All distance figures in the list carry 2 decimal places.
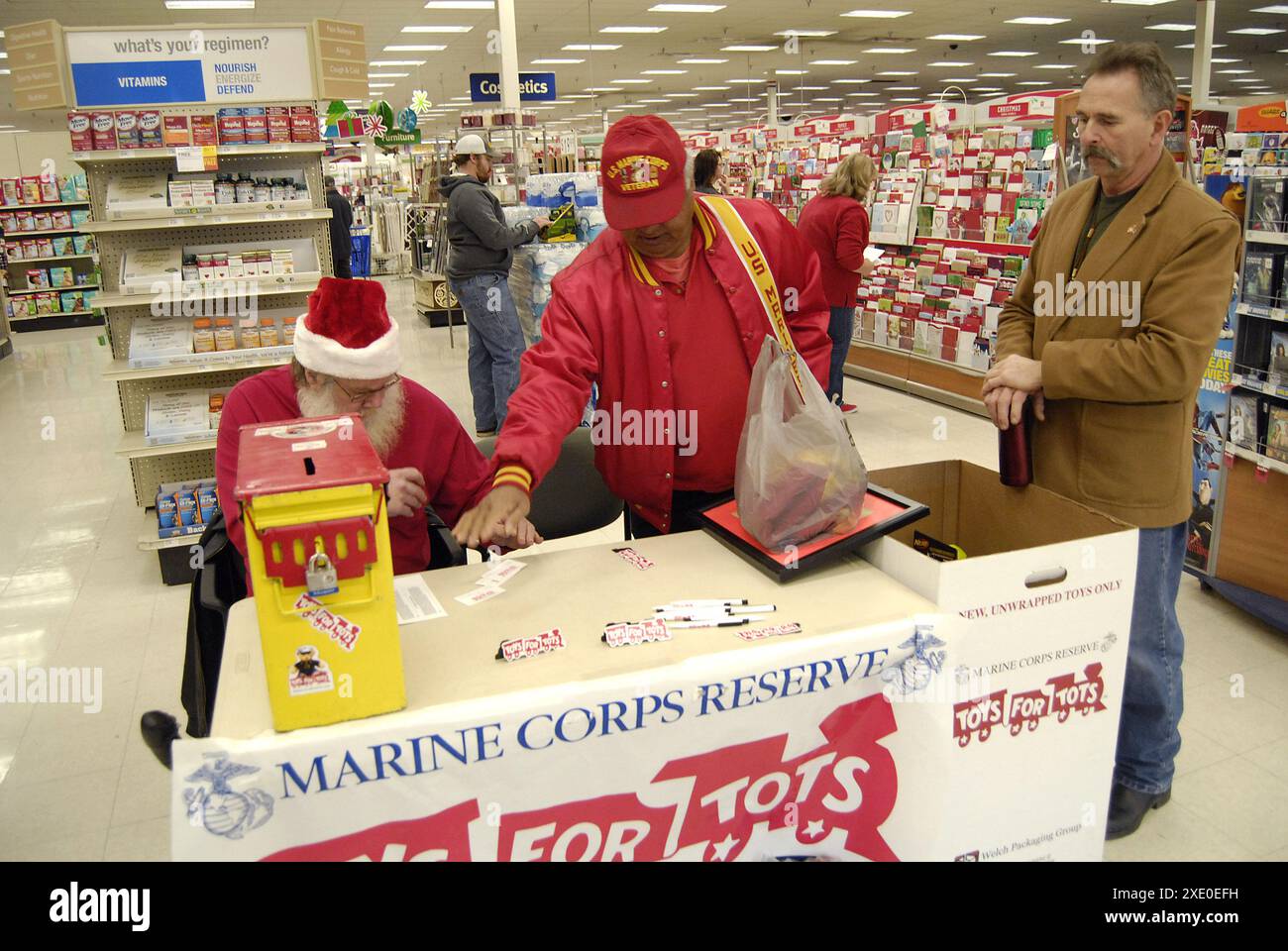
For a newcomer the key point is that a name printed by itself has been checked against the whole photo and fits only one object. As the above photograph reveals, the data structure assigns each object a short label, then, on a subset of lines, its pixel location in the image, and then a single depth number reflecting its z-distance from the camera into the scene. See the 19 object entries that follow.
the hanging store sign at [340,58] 4.37
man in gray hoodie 5.97
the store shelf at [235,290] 4.15
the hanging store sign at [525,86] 11.16
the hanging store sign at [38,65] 4.02
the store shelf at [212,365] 4.18
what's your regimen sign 4.12
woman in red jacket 5.91
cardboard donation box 1.51
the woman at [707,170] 5.73
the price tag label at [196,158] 4.10
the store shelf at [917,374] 6.82
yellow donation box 1.12
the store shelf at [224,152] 4.04
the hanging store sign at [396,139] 14.17
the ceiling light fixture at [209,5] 11.86
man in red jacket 1.85
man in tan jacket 1.90
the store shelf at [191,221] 4.07
